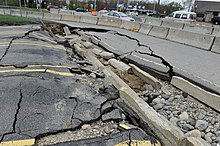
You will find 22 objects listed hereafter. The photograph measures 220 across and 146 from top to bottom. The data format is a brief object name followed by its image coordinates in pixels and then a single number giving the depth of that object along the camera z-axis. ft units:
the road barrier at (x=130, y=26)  47.48
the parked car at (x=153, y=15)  164.97
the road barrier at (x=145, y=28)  43.27
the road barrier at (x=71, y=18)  66.51
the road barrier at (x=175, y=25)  67.72
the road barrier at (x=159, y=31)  38.46
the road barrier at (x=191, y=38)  29.67
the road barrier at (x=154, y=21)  78.64
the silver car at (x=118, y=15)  80.97
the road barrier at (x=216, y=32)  47.70
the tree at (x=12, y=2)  139.45
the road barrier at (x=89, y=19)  61.63
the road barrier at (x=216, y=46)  27.76
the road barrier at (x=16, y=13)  76.35
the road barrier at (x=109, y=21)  55.09
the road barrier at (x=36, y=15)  70.79
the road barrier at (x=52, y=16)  67.97
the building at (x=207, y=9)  161.90
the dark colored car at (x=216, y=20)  112.18
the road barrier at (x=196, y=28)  61.93
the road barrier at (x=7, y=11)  78.84
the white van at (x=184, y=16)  95.81
